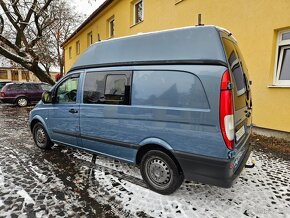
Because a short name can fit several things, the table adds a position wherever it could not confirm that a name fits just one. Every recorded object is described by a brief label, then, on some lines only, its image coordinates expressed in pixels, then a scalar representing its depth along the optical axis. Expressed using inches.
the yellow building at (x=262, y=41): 224.5
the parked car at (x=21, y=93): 565.9
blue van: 100.0
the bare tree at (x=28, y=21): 538.6
